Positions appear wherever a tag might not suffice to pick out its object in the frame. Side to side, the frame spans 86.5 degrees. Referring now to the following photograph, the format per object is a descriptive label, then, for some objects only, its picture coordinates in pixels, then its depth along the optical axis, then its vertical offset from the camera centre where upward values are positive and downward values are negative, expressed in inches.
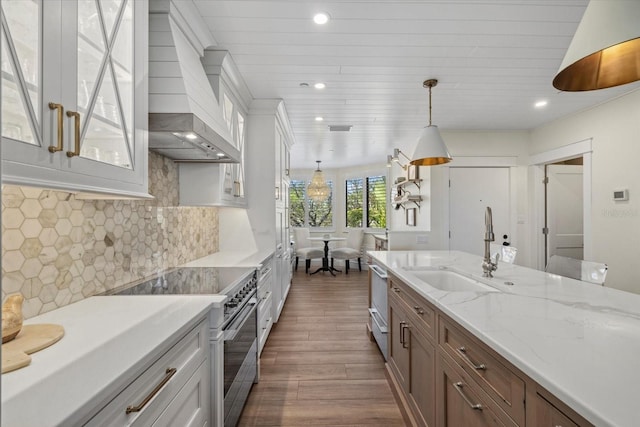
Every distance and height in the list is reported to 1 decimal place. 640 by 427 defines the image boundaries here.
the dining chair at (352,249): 273.7 -27.3
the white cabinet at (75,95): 36.0 +15.3
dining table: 279.7 -33.6
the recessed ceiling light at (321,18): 81.6 +48.2
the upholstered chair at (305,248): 278.8 -27.9
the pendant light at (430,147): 106.7 +21.9
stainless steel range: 68.6 -20.9
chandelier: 279.0 +22.7
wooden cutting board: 36.9 -15.6
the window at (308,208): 327.3 +7.4
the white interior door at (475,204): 184.9 +6.8
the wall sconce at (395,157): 212.1 +38.6
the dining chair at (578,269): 84.0 -13.9
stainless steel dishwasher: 108.6 -31.4
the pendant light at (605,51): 35.4 +20.4
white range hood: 66.8 +25.7
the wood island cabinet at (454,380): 37.5 -23.7
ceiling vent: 176.6 +46.2
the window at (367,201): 301.9 +13.2
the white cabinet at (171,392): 37.4 -23.0
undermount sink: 85.7 -16.8
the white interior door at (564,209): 178.7 +4.1
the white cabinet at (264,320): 108.6 -36.9
